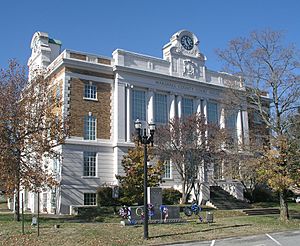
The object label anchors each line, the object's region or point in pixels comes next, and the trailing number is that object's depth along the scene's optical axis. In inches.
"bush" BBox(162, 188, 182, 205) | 1343.5
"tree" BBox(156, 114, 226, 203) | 1321.5
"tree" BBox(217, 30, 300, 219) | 957.2
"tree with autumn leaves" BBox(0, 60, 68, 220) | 928.9
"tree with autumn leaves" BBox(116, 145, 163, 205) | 1180.5
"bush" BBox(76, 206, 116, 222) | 1070.4
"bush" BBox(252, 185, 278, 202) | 1626.5
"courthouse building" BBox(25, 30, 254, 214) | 1321.4
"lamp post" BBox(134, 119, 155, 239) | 677.0
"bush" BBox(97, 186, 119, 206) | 1280.5
